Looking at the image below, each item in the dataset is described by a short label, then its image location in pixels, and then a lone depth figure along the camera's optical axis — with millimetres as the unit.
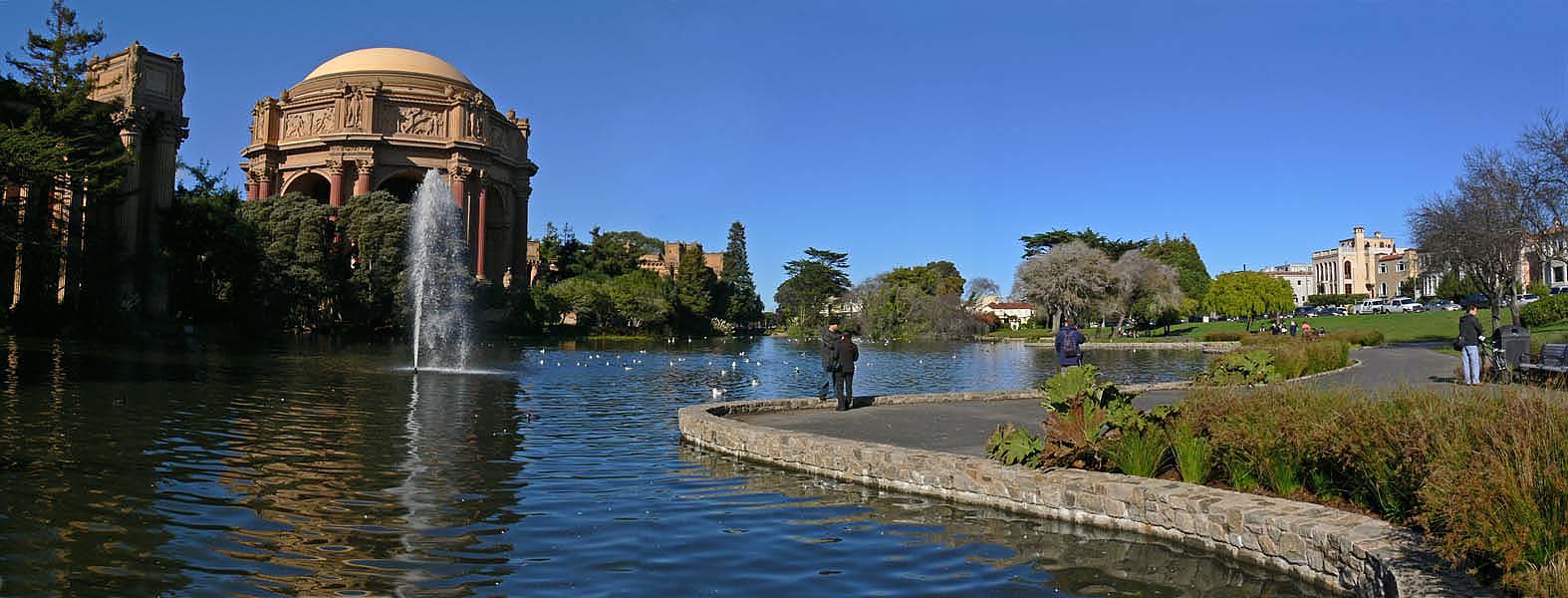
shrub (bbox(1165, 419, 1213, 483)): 8781
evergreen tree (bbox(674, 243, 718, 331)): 87500
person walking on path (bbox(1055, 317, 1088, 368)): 16891
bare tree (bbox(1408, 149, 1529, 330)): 35656
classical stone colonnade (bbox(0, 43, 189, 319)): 37250
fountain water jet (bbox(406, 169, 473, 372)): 36059
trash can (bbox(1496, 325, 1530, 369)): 18781
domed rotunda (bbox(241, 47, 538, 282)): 69188
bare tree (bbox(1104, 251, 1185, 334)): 68438
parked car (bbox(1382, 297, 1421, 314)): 90525
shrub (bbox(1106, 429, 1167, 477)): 9062
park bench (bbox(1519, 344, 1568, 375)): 16578
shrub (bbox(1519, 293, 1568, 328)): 48500
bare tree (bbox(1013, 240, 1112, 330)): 67688
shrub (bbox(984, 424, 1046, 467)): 9344
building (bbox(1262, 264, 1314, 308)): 157000
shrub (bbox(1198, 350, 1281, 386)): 15016
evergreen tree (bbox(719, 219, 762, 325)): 104825
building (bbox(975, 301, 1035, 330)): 135875
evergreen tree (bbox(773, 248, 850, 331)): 128125
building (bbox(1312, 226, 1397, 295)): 137250
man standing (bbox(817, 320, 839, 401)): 15375
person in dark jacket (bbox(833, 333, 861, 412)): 15188
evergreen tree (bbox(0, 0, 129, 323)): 27094
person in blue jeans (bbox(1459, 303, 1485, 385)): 17375
